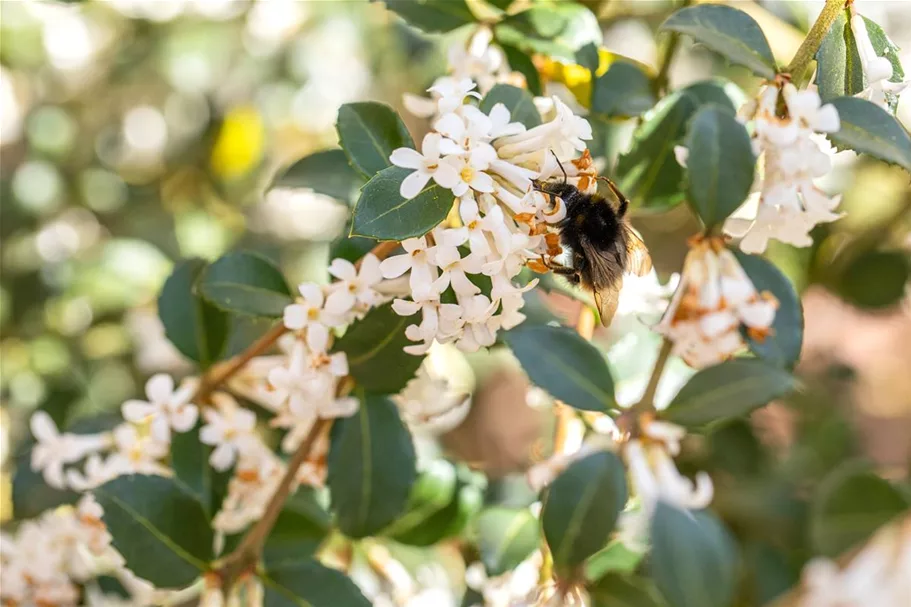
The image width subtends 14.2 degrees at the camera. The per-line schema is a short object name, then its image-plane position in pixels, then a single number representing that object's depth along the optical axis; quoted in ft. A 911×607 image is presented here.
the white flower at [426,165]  1.37
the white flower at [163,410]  1.48
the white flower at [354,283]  1.41
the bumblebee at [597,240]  1.43
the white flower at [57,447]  1.52
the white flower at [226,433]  1.48
